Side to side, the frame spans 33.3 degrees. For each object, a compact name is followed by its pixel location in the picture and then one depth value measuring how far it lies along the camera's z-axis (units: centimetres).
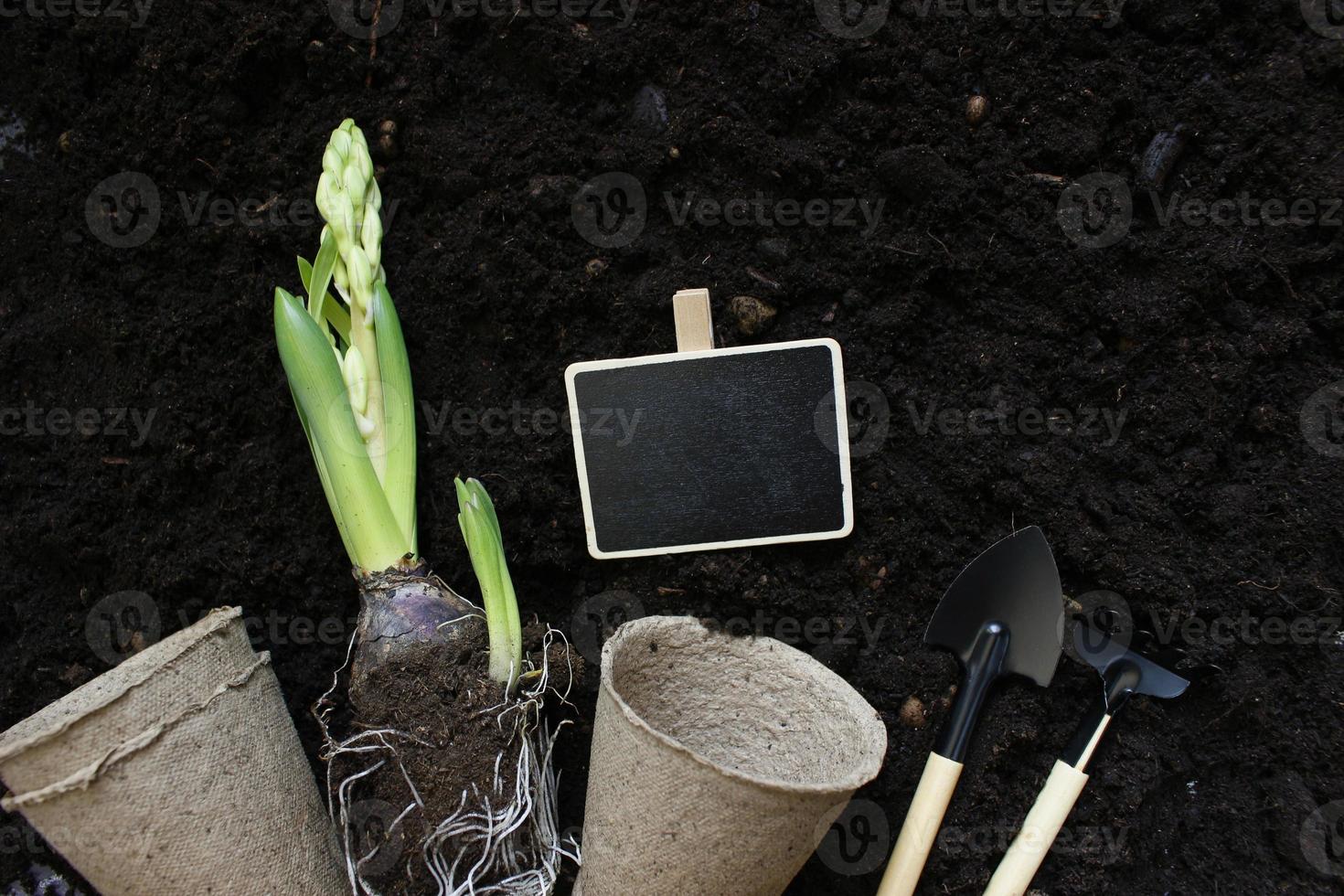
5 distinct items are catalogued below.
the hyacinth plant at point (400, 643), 75
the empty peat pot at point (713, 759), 71
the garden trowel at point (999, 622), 77
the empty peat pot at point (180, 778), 70
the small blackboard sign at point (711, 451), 79
